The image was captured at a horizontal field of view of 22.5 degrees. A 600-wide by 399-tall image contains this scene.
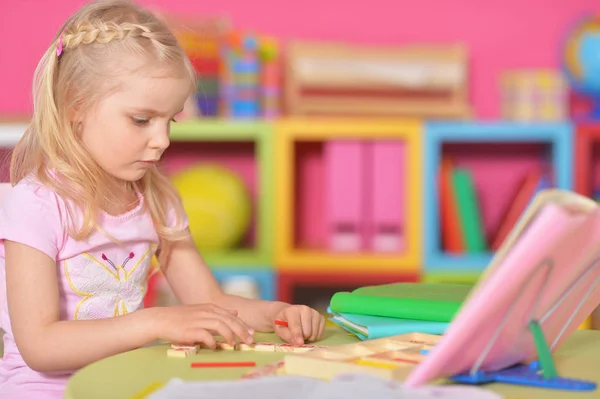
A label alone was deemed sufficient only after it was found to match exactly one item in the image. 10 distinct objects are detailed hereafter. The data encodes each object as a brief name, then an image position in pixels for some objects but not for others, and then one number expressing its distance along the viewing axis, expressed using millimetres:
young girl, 2632
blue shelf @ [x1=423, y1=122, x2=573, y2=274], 4383
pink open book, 1619
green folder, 2512
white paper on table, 1640
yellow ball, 4383
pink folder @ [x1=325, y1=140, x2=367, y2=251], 4398
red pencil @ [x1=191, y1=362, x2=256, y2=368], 2139
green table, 1866
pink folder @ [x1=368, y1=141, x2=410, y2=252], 4394
